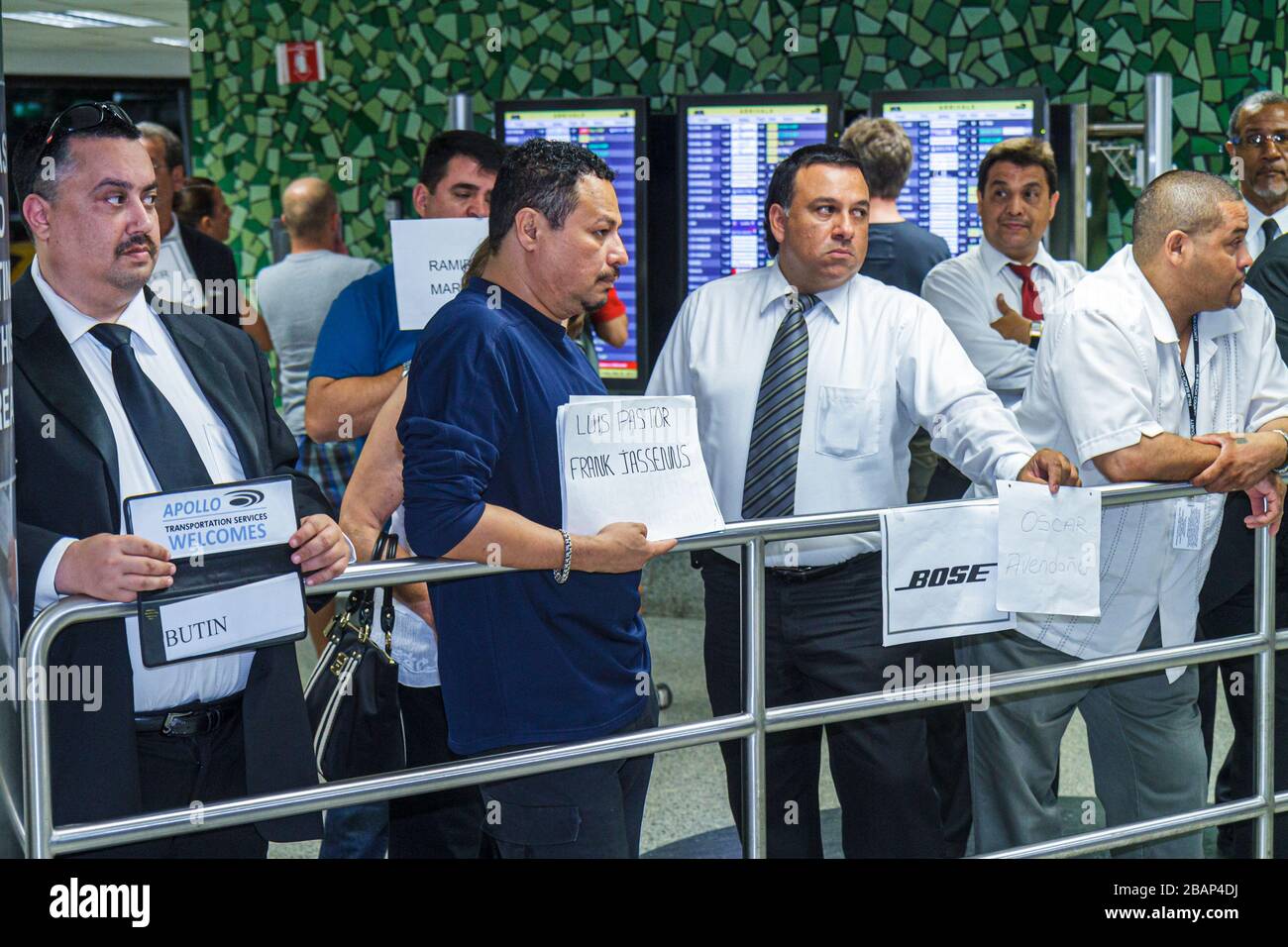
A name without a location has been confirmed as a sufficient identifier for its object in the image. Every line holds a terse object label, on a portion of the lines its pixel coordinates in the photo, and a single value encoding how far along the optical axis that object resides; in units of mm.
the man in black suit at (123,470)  1969
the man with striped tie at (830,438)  2932
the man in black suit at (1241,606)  3225
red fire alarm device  7016
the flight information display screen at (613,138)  5777
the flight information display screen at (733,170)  5605
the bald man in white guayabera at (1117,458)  2785
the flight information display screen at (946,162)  5414
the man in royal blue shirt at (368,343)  3107
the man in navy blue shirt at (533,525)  2146
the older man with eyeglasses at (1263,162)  3881
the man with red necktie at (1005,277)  3881
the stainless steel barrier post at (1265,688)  2723
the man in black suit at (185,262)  4348
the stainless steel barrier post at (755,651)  2322
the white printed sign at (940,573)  2400
